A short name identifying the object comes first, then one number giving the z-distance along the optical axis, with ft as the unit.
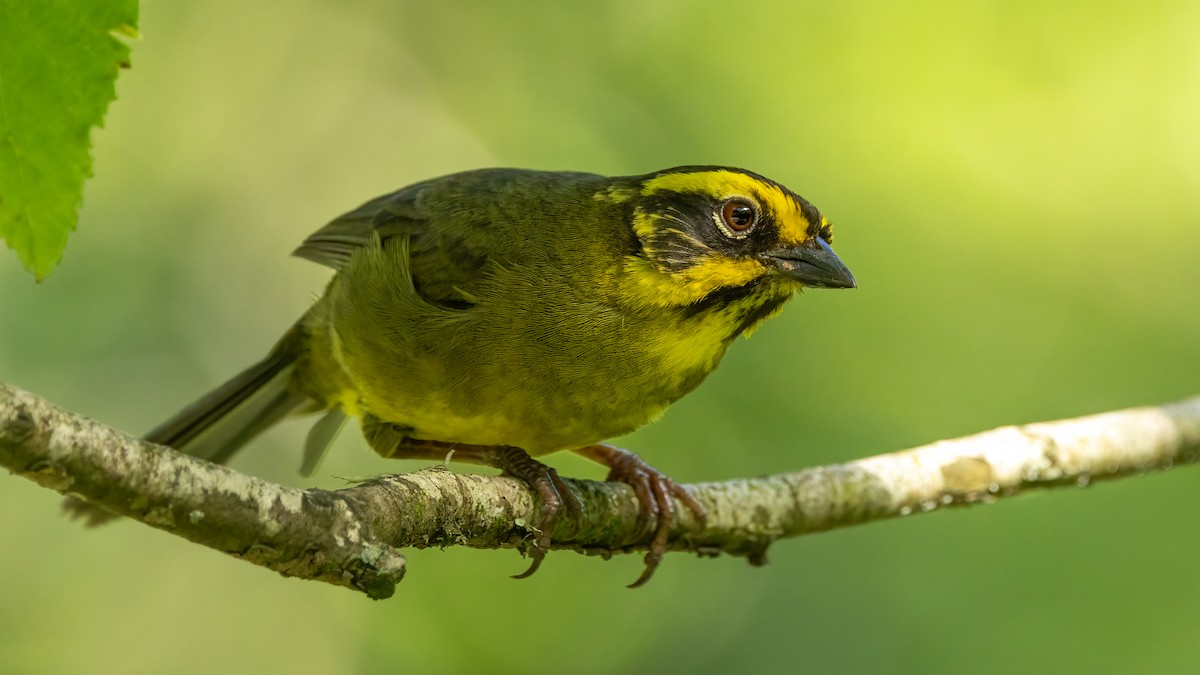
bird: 9.76
